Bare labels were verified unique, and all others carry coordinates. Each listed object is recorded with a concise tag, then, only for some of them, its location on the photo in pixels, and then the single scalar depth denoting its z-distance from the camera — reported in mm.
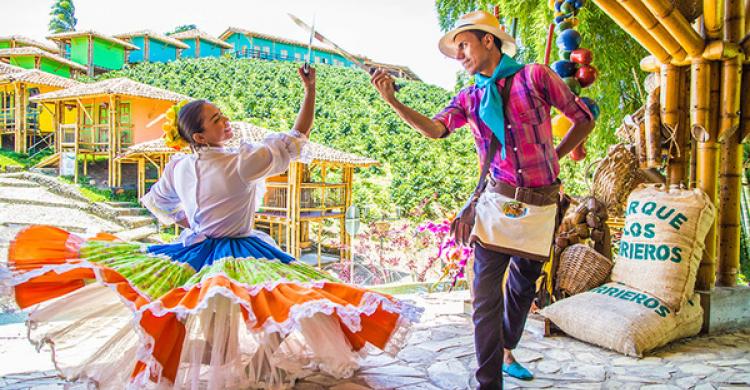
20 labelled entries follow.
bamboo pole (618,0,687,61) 3186
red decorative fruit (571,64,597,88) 3098
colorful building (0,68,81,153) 15766
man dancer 2141
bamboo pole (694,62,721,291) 3445
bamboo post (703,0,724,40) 3416
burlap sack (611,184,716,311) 3080
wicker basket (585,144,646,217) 3707
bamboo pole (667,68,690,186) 3604
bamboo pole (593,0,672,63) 3240
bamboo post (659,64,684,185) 3590
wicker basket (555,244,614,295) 3412
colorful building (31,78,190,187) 15219
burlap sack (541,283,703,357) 2883
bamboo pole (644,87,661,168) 3570
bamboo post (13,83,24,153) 15805
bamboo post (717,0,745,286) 3533
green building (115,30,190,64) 23703
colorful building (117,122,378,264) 13039
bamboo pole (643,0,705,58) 3166
